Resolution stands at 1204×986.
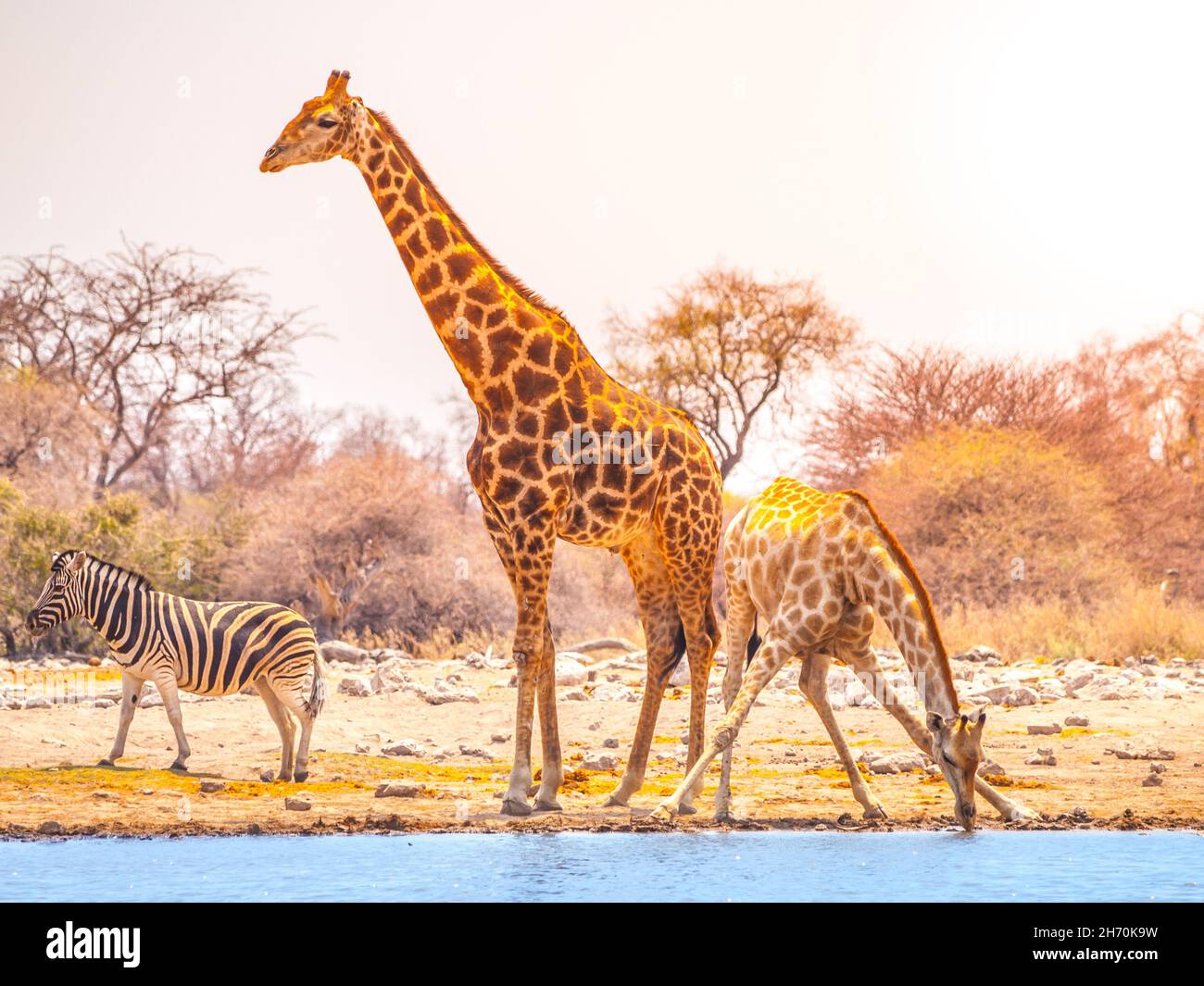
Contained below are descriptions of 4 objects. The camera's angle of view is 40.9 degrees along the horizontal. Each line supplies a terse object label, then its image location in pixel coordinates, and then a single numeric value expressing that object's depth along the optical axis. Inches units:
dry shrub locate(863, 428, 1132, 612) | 856.9
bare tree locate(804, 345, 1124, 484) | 1098.7
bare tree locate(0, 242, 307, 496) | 1240.2
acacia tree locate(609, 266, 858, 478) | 1263.5
